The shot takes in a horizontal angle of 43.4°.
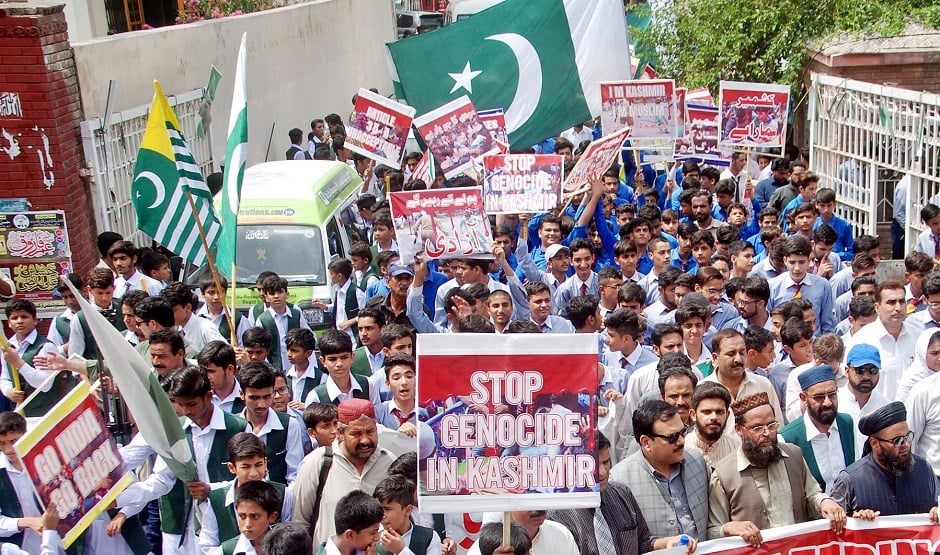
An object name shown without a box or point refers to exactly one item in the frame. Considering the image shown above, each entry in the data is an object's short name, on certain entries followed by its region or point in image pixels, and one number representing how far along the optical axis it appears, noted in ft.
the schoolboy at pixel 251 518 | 16.92
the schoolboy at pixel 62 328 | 27.63
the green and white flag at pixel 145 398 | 18.04
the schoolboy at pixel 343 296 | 31.83
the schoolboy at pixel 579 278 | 30.50
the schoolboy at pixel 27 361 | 24.94
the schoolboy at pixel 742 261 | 30.83
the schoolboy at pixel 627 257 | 31.04
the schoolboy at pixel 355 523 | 15.92
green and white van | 34.45
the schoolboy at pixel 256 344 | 25.44
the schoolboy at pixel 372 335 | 25.89
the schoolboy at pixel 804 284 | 28.86
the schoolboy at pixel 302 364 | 24.61
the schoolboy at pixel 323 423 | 19.44
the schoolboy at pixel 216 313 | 29.14
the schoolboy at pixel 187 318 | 26.81
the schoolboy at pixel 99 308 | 27.30
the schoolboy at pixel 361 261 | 33.63
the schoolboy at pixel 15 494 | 18.21
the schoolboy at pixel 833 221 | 35.06
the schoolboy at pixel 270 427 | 20.13
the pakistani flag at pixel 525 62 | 47.21
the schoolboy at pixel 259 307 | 29.40
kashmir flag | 27.48
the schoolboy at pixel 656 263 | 30.32
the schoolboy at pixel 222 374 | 21.50
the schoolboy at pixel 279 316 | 28.89
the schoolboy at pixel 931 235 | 33.35
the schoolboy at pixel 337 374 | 22.62
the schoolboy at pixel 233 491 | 17.71
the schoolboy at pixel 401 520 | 16.69
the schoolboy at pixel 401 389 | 21.48
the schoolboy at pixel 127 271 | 31.27
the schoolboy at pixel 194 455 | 18.83
